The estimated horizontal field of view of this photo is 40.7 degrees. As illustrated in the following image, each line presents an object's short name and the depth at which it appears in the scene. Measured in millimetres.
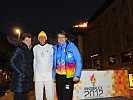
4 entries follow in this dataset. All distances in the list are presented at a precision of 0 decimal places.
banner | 5805
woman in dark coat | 3935
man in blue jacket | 3867
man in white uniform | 4315
